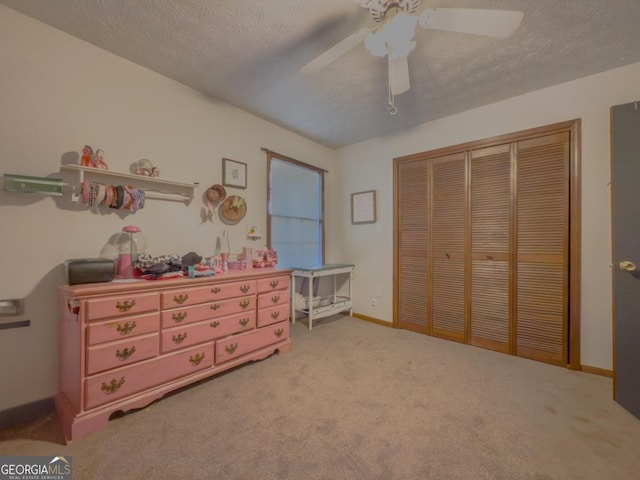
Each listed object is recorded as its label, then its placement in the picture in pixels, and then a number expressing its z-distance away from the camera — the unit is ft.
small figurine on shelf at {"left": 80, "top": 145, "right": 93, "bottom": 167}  5.88
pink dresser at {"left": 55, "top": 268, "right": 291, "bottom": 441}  4.91
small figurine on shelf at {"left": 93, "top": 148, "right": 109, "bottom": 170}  6.09
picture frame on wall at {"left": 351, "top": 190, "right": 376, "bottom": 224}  11.91
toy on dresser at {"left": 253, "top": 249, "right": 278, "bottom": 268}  8.95
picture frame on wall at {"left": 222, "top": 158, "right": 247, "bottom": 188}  8.80
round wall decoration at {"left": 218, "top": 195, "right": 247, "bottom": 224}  8.77
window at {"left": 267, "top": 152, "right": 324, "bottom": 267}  10.70
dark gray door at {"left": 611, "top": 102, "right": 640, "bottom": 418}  5.56
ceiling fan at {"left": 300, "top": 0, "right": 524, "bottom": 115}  3.98
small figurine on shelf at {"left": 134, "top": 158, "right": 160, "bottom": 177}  6.79
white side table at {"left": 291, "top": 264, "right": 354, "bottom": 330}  10.42
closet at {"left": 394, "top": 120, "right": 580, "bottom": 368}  7.64
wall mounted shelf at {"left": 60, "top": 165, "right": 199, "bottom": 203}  5.91
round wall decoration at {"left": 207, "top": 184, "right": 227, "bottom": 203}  8.25
